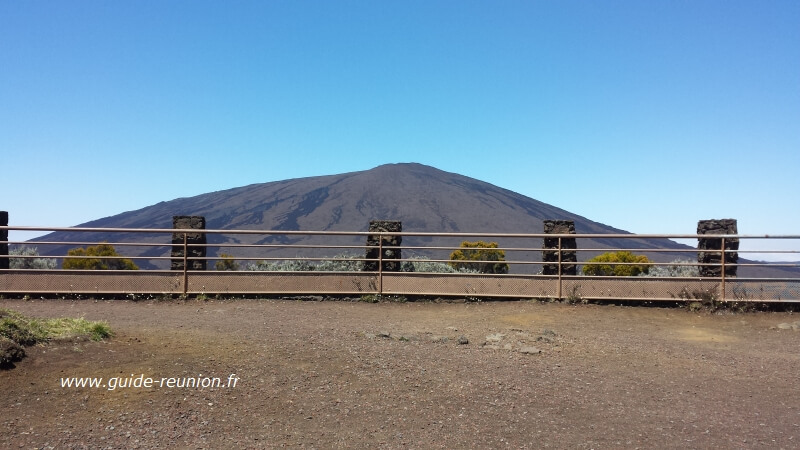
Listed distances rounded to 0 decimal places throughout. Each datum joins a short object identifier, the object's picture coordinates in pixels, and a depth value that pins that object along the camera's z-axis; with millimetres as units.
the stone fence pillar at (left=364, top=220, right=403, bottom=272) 14117
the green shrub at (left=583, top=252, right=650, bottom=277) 20459
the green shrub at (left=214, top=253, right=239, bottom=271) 18161
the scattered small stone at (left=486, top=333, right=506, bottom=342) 8344
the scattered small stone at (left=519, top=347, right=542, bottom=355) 7652
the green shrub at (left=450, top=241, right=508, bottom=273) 24417
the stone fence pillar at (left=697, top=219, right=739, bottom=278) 15339
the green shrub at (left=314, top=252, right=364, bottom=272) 18438
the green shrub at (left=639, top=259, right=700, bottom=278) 17594
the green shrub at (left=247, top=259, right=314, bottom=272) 18062
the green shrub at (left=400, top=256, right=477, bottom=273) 18306
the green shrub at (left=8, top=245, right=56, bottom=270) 18172
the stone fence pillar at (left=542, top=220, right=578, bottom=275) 14469
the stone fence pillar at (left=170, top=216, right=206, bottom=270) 14633
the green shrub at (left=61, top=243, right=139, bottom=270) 22891
